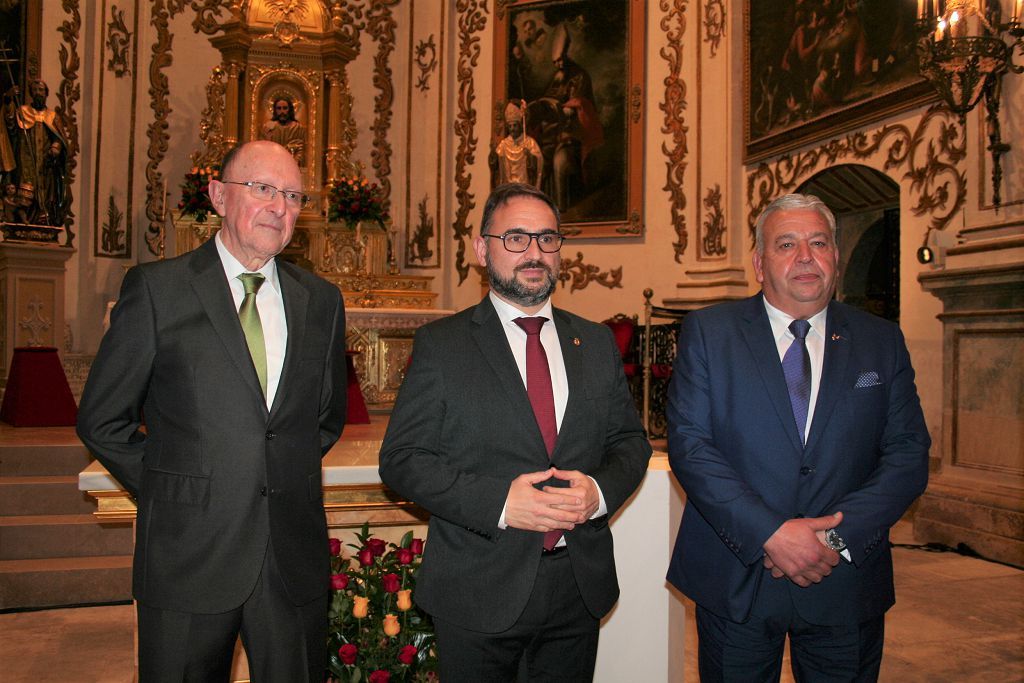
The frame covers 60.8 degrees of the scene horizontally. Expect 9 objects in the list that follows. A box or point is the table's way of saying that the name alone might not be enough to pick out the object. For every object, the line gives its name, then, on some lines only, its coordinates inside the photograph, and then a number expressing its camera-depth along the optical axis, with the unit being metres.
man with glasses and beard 1.89
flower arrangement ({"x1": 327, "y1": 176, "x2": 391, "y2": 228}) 9.15
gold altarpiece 9.34
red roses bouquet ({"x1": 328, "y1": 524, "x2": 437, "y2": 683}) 2.47
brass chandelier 5.42
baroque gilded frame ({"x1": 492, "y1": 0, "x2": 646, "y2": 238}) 9.96
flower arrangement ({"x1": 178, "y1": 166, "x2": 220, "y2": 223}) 8.66
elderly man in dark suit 1.88
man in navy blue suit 2.04
